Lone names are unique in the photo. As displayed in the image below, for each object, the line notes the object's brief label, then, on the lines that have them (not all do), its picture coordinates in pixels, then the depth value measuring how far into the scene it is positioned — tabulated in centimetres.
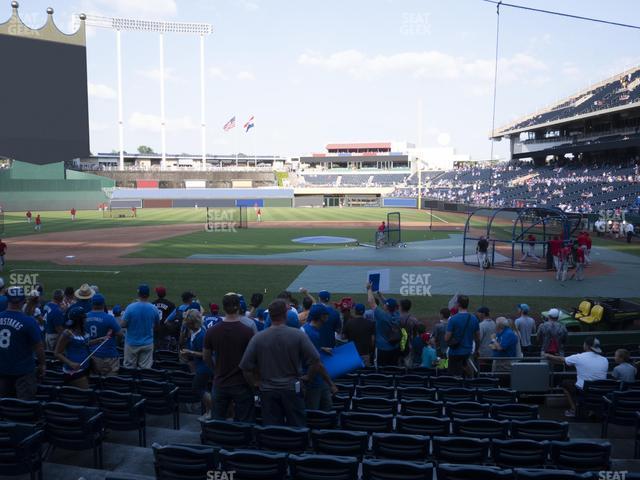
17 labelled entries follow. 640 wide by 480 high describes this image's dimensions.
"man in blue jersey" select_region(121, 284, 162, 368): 940
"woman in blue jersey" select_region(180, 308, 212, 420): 746
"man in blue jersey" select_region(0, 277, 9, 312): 1040
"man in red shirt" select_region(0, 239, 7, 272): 2497
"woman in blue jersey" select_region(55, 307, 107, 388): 750
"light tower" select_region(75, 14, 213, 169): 7667
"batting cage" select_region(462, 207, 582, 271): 2592
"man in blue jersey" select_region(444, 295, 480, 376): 916
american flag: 8225
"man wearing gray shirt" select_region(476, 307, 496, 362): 1108
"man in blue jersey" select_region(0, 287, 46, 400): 678
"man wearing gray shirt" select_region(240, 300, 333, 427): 579
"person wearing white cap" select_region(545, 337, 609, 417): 870
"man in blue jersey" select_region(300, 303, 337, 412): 670
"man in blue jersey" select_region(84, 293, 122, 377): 829
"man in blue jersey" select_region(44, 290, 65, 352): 1039
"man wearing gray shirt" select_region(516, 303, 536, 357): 1233
